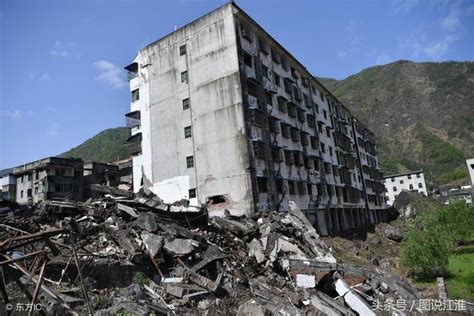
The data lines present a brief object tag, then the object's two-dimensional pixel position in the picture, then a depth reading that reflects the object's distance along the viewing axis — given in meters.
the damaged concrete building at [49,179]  43.97
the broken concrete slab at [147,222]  13.73
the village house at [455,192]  67.83
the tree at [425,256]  17.70
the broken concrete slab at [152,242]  12.16
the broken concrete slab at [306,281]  11.96
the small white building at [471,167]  65.44
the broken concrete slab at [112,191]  17.87
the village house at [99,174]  48.09
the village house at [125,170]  48.19
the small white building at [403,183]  80.88
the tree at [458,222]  26.72
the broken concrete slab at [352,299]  10.57
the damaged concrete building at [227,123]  24.66
